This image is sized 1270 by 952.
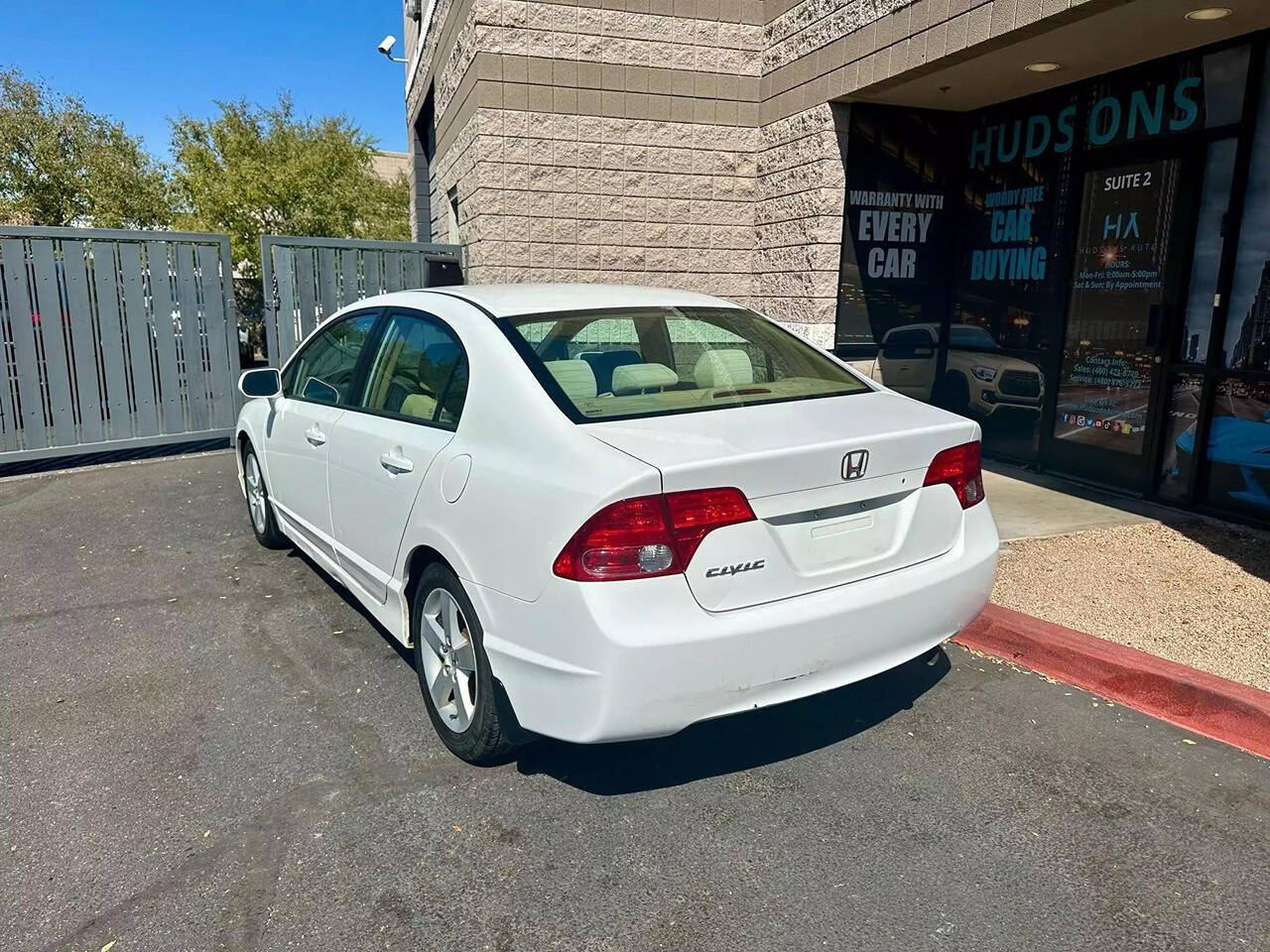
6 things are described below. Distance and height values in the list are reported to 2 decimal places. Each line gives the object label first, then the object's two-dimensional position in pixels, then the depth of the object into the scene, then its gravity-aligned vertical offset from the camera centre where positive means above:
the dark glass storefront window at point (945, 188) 6.13 +0.84
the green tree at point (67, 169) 26.67 +3.05
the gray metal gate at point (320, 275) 9.55 +0.01
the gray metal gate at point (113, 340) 8.28 -0.64
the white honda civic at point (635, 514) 2.61 -0.73
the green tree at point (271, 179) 24.30 +2.60
